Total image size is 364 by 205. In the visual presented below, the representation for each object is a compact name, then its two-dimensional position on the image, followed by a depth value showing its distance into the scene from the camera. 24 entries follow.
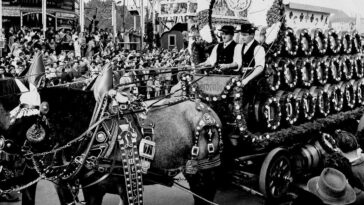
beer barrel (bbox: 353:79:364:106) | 8.23
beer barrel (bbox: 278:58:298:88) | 6.39
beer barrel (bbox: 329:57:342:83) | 7.55
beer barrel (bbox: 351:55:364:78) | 8.22
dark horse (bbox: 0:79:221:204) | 4.35
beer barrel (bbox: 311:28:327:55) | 7.07
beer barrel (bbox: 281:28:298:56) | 6.37
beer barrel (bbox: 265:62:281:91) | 6.06
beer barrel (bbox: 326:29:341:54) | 7.47
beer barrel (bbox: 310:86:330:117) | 7.08
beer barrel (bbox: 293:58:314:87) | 6.77
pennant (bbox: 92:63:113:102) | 4.48
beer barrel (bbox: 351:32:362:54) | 8.24
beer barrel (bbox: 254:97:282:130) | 6.04
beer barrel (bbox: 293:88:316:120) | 6.72
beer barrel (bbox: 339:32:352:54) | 7.84
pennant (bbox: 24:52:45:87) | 4.72
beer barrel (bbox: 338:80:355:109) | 7.83
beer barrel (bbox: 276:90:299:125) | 6.41
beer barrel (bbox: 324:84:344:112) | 7.42
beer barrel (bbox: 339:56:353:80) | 7.87
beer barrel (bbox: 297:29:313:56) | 6.74
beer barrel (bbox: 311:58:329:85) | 7.15
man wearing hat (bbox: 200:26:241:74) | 6.26
